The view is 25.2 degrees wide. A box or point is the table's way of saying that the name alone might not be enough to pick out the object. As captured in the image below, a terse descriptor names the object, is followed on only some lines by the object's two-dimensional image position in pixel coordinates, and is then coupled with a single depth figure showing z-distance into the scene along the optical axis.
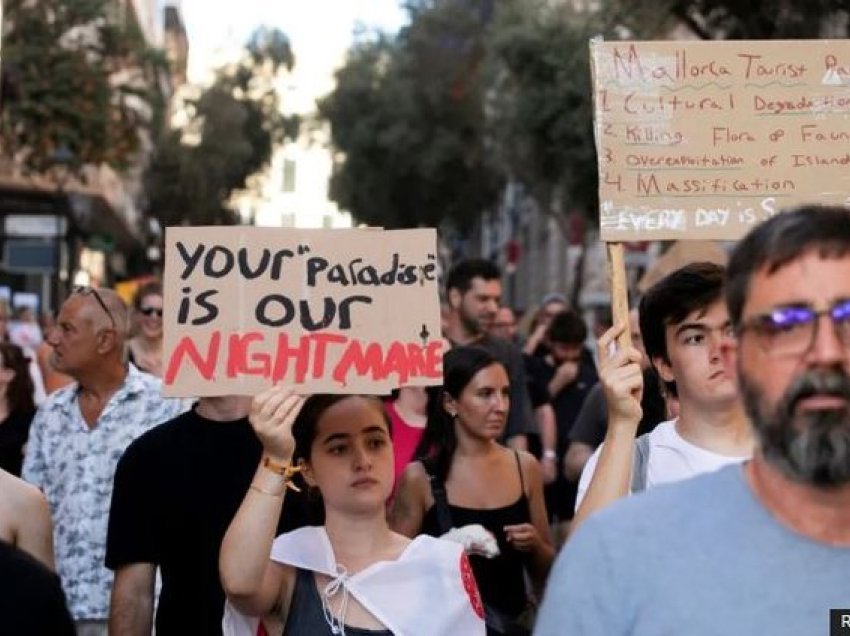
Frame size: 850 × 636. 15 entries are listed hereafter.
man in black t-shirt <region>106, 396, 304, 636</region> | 5.36
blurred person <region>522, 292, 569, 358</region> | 13.32
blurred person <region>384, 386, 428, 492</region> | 7.75
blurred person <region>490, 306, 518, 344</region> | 10.39
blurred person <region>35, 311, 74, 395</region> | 11.99
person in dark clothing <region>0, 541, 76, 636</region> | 2.88
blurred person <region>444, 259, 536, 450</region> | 8.90
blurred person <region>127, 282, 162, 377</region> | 10.06
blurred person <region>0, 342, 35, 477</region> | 8.27
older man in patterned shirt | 6.66
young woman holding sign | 4.43
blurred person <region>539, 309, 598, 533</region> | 11.16
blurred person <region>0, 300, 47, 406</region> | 10.10
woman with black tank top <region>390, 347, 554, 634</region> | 6.34
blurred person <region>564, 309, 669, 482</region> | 7.99
